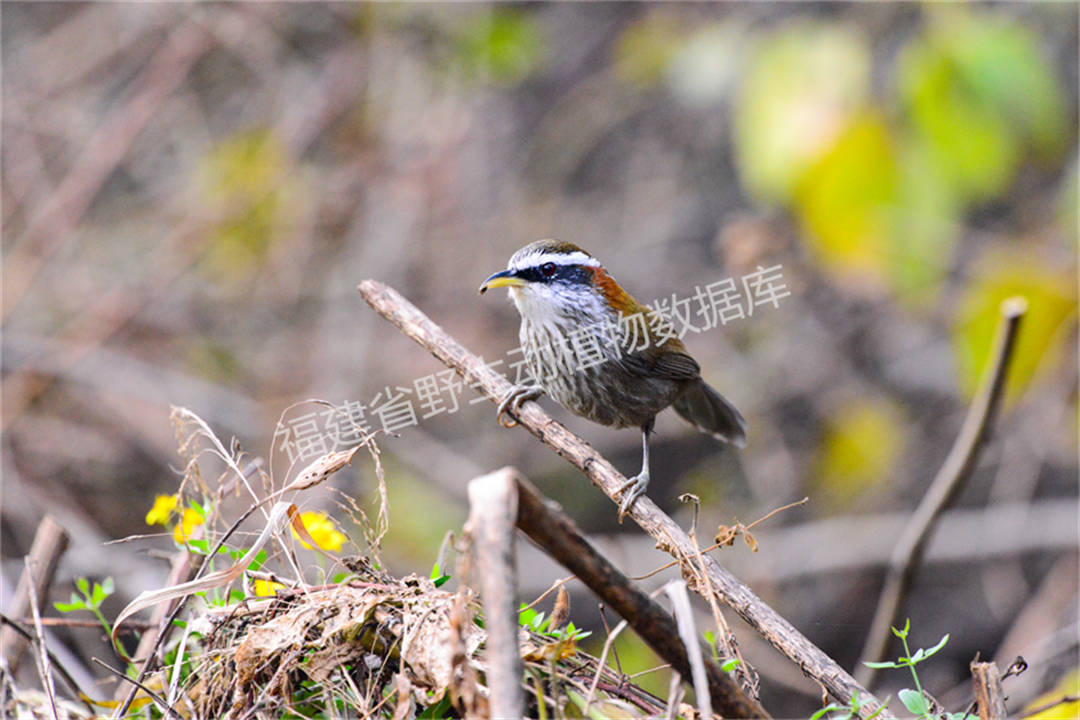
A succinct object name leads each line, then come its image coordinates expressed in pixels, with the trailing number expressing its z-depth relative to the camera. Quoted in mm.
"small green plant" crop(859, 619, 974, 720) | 4164
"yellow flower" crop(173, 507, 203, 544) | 5322
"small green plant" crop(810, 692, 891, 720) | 4100
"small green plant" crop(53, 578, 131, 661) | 5227
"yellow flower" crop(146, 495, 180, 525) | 5504
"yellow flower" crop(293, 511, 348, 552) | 5207
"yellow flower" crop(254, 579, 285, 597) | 4809
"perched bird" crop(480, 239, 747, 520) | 8891
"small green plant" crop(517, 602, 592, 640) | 4310
